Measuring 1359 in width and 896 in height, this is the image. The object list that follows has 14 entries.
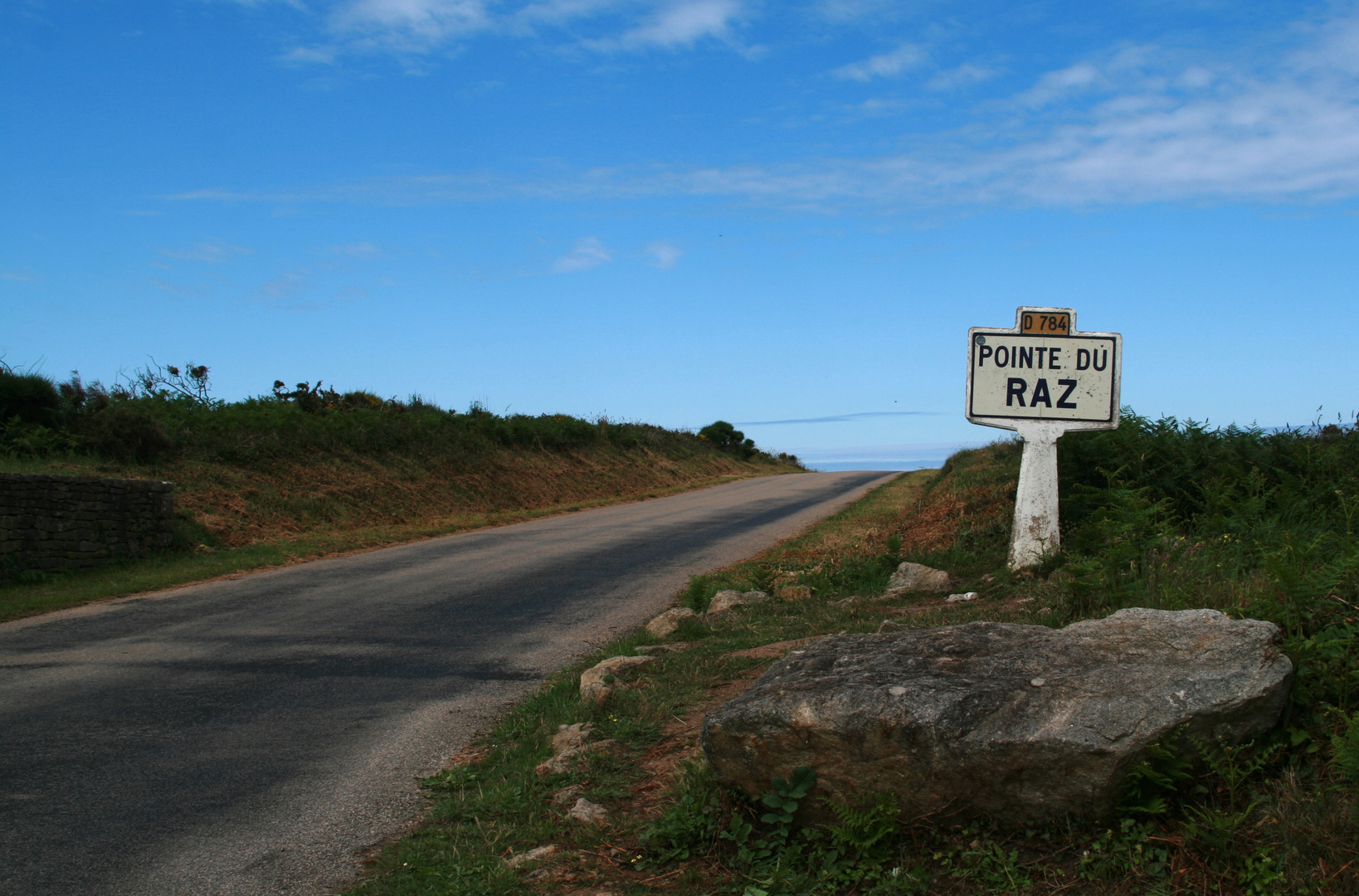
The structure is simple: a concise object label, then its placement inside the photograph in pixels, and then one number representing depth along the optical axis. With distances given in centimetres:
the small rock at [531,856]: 380
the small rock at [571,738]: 508
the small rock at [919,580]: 841
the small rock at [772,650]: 615
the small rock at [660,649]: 707
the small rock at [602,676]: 577
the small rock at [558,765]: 471
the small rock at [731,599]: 894
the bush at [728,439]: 5536
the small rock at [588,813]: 409
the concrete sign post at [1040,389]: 853
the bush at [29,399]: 1689
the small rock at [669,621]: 805
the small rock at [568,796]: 434
